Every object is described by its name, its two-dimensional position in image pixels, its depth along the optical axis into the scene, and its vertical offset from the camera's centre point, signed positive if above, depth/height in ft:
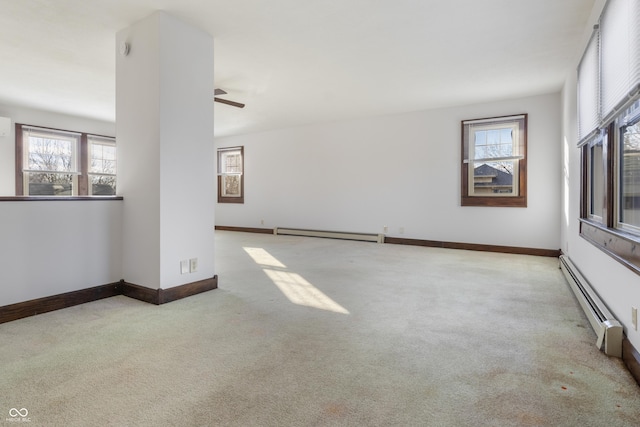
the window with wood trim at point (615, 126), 6.23 +1.93
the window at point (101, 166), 23.94 +3.25
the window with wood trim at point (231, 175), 29.99 +3.20
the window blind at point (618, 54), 5.90 +3.04
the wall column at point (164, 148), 10.08 +1.94
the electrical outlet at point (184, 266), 10.64 -1.71
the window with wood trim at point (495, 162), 18.75 +2.73
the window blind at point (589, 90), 8.93 +3.45
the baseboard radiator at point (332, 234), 23.07 -1.68
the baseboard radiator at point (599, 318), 6.68 -2.37
